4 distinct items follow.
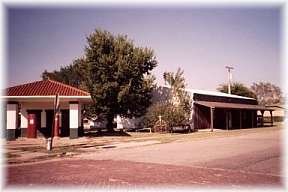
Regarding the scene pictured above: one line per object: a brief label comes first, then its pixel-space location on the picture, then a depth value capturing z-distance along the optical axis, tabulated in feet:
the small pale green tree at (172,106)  120.91
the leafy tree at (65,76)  221.46
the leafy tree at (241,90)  231.09
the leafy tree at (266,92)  346.13
